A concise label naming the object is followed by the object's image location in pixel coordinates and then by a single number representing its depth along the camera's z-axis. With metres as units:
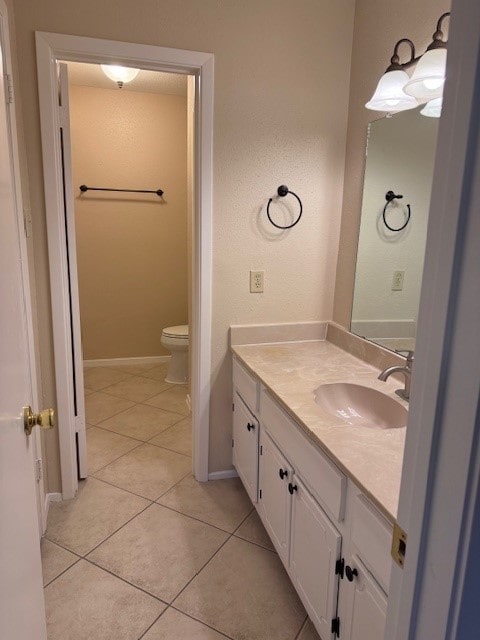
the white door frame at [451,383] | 0.46
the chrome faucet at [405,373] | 1.51
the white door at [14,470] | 0.80
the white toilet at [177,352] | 3.78
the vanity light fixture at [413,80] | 1.44
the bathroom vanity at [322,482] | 1.04
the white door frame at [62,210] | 1.82
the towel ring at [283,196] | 2.15
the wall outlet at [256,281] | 2.23
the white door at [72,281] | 1.95
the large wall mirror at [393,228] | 1.69
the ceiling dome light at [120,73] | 2.99
